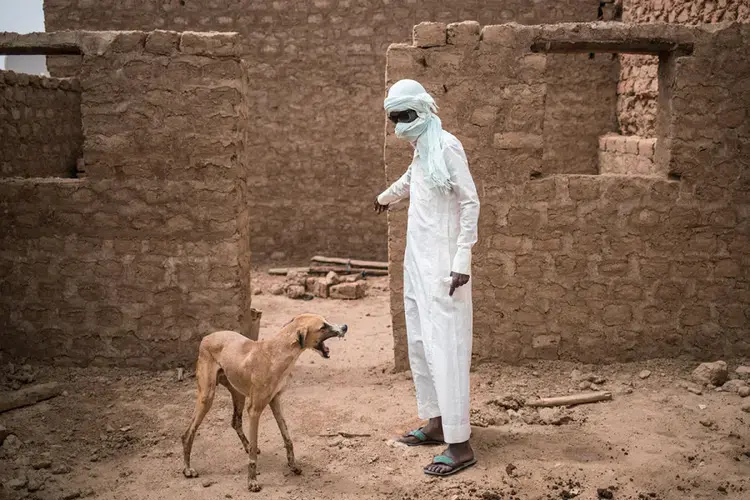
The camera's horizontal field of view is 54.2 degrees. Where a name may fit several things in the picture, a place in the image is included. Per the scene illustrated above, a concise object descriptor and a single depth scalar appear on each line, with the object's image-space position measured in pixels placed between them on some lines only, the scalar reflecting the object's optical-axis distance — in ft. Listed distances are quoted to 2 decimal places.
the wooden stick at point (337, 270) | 32.24
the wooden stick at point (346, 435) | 15.78
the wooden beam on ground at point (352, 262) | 32.53
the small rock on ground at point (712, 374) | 17.47
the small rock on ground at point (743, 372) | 17.87
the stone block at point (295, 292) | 29.30
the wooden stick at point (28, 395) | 17.03
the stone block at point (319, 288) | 29.60
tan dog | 13.17
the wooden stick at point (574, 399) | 16.99
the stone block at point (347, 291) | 29.14
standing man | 13.26
